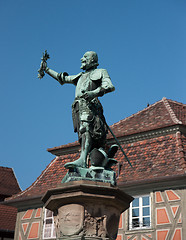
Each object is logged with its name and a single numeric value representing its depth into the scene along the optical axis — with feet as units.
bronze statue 21.09
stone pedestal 19.21
